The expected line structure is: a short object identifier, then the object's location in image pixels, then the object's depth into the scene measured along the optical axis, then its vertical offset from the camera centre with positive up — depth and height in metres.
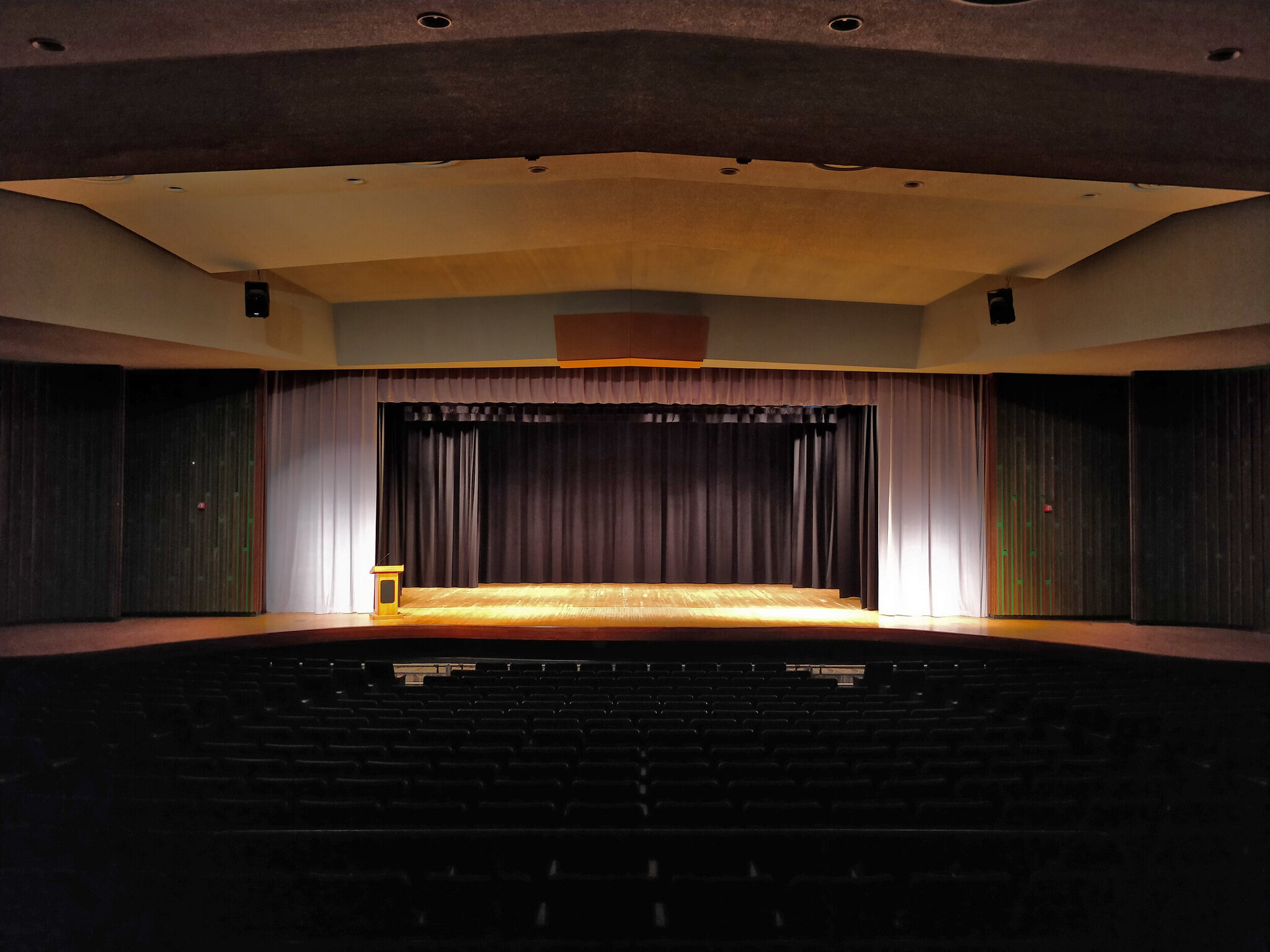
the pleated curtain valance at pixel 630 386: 12.64 +1.87
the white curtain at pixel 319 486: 12.80 +0.39
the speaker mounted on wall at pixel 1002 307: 9.62 +2.31
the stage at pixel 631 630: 10.30 -1.62
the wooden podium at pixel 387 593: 12.10 -1.19
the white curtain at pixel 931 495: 12.80 +0.19
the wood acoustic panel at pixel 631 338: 11.30 +2.32
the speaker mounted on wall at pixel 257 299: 9.80 +2.48
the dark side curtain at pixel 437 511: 16.89 +0.00
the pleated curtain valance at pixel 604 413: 15.29 +1.78
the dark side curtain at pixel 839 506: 13.82 +0.03
